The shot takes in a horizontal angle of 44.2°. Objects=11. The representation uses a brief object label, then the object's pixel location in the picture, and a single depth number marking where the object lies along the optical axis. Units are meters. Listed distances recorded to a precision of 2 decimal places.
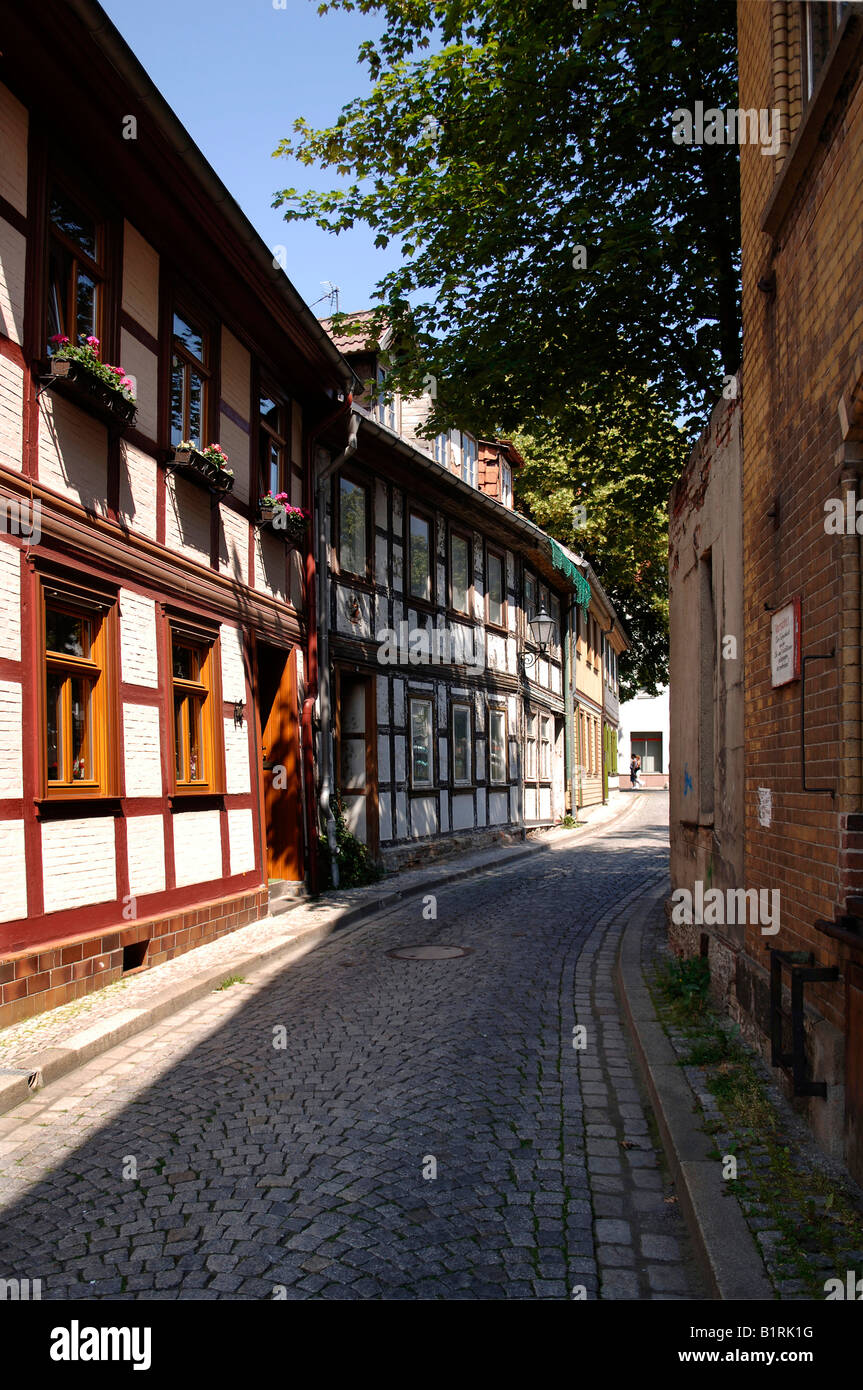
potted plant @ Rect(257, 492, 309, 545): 11.39
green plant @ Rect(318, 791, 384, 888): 13.46
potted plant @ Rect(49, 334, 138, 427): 7.20
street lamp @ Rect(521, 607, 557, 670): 22.09
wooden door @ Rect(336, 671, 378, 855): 14.74
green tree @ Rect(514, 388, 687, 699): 12.32
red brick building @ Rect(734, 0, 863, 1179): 4.04
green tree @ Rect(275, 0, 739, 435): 9.39
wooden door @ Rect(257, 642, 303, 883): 12.33
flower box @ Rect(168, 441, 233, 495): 9.13
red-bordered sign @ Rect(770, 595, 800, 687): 4.76
